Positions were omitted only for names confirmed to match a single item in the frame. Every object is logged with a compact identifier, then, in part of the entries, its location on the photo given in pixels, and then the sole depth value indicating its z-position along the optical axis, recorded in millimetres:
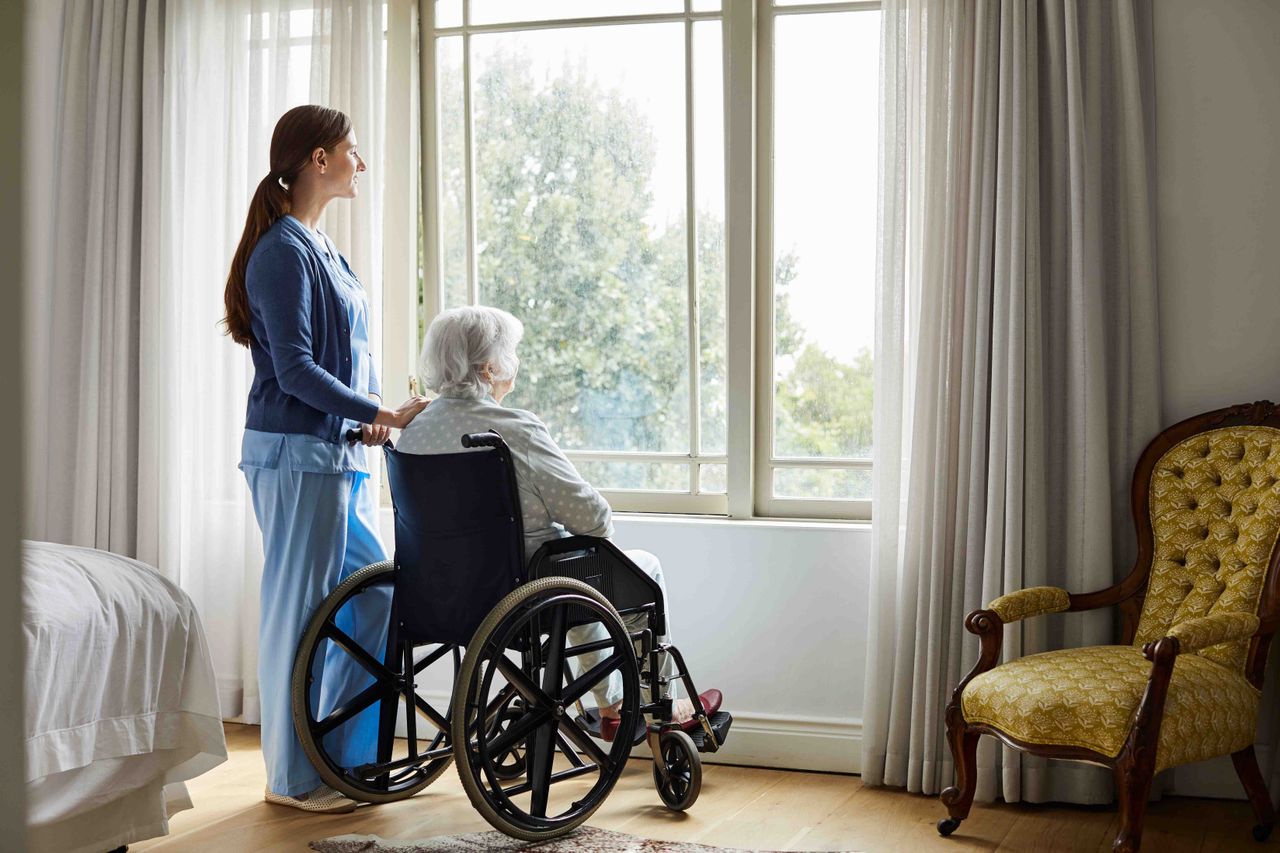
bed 2102
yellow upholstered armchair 2314
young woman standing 2645
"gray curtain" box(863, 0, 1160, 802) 2871
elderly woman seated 2557
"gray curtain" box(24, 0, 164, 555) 3646
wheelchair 2402
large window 3338
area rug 2453
